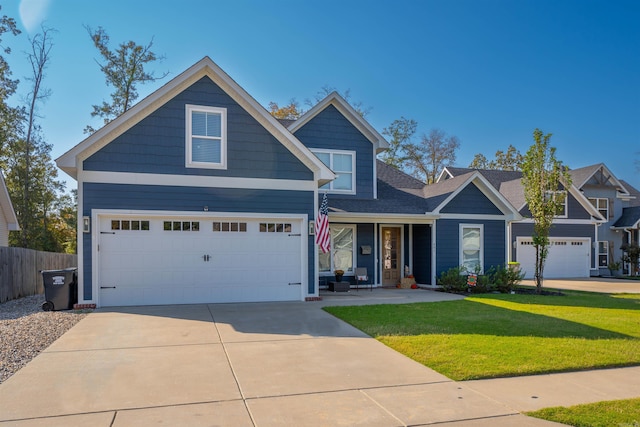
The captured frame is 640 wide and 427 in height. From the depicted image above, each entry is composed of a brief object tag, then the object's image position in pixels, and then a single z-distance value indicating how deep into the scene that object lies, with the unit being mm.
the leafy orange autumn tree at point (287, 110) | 32031
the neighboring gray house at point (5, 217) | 18438
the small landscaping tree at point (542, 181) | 14797
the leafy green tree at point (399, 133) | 36156
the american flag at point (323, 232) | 12000
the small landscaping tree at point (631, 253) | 26156
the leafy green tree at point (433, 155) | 37656
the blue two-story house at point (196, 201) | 10602
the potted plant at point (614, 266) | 25891
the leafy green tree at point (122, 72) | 29078
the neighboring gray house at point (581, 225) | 22609
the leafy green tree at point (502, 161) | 42344
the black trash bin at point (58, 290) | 10258
